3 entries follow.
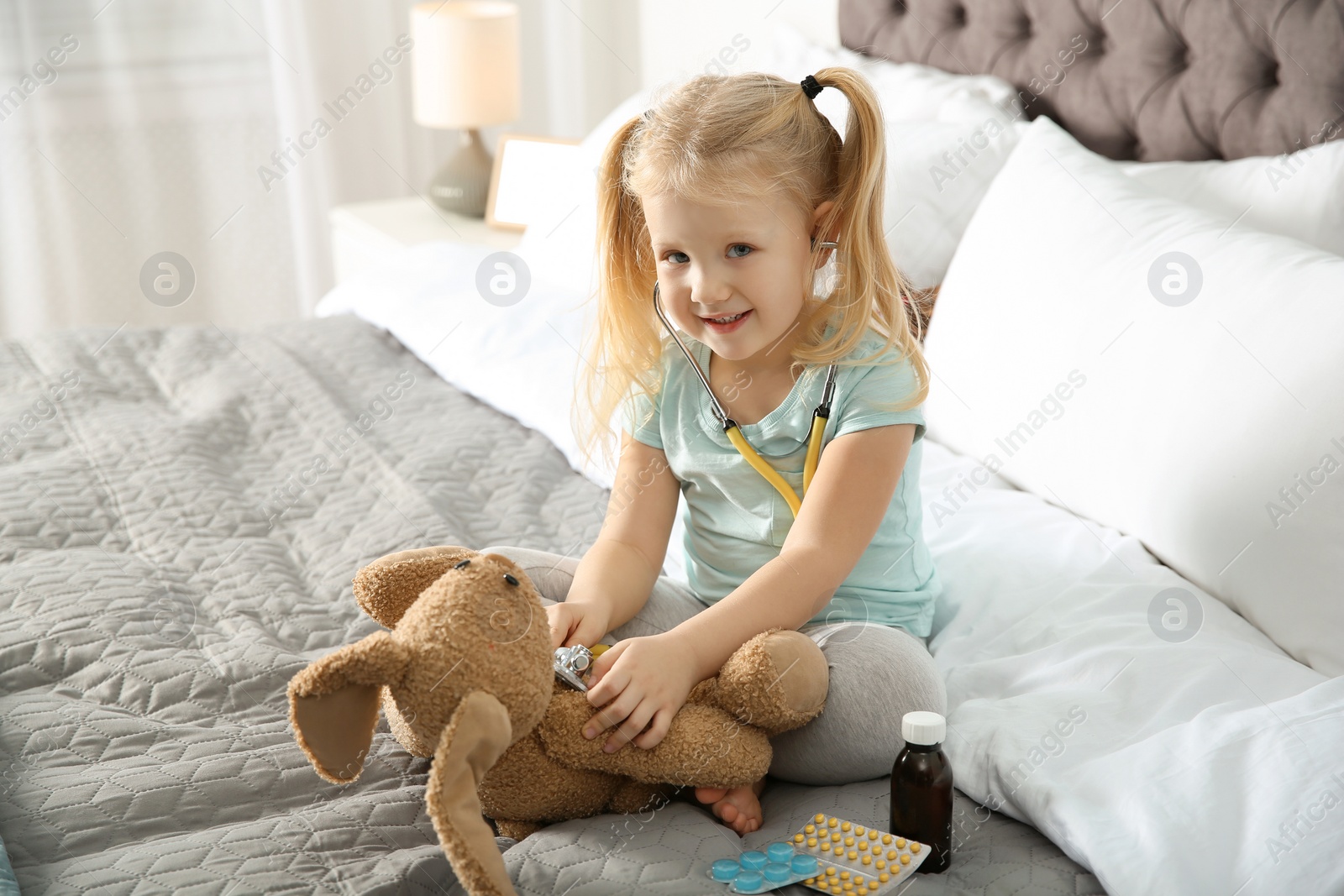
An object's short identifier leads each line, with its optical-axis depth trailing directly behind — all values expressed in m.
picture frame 2.42
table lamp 2.44
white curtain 2.65
